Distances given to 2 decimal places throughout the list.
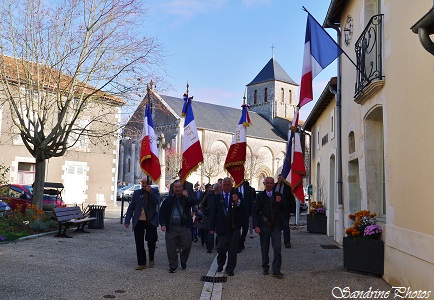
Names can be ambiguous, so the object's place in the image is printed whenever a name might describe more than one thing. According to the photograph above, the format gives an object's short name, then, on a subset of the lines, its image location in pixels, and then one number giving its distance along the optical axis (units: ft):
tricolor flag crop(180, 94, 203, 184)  30.37
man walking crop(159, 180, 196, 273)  26.43
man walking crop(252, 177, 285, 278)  24.76
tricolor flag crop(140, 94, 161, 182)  30.01
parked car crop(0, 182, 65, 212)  55.06
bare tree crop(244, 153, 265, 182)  194.51
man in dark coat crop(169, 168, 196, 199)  36.80
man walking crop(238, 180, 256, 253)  34.22
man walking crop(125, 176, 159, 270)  26.76
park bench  39.17
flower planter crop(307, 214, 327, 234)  47.73
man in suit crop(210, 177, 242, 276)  25.34
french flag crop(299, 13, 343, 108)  28.02
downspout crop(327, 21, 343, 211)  37.09
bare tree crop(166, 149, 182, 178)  172.76
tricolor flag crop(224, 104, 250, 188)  30.76
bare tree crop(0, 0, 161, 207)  45.39
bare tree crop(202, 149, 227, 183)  182.60
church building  185.47
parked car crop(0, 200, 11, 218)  47.02
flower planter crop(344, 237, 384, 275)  23.86
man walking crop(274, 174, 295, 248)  31.63
